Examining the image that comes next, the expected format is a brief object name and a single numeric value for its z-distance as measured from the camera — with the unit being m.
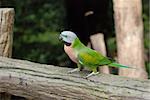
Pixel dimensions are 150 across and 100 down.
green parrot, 3.26
